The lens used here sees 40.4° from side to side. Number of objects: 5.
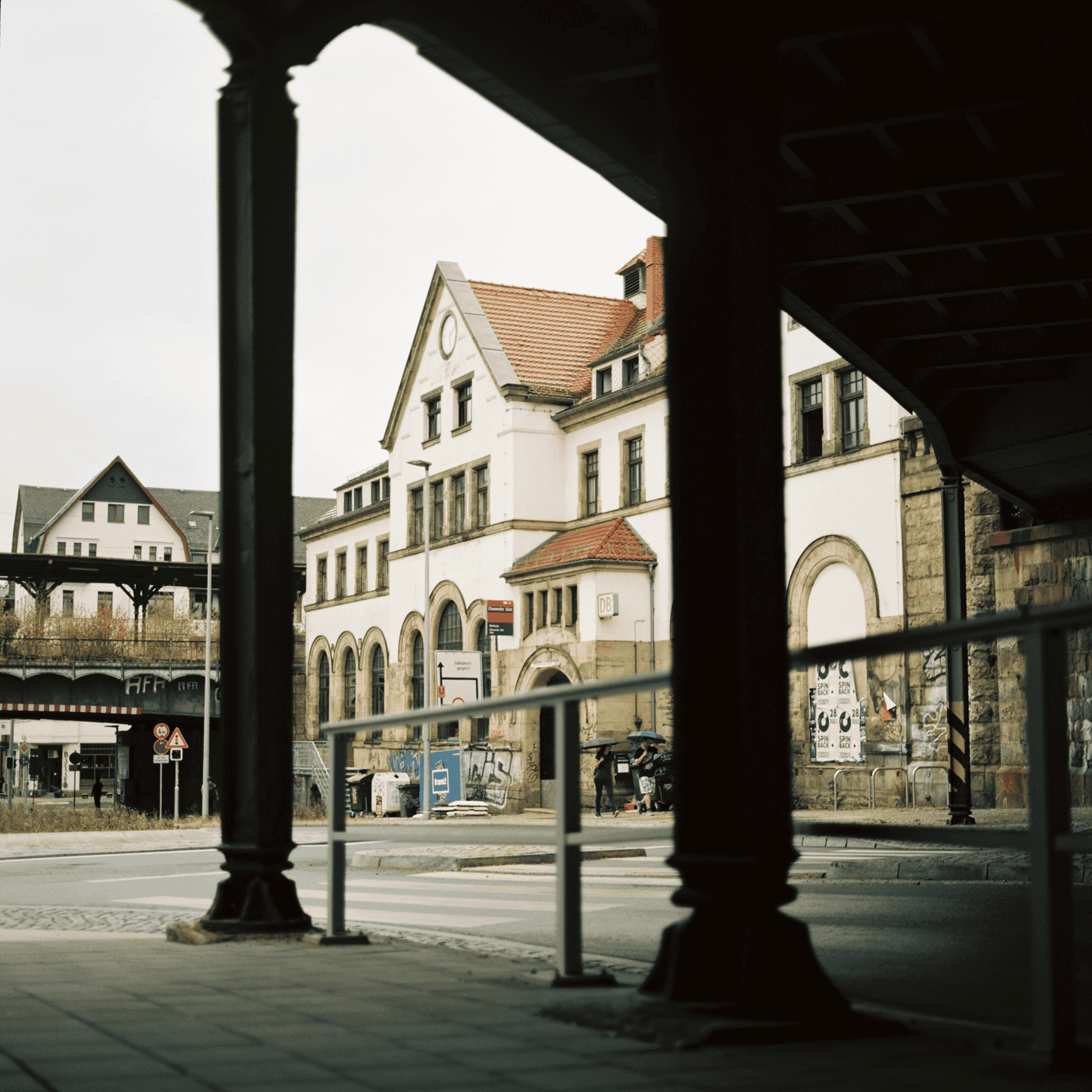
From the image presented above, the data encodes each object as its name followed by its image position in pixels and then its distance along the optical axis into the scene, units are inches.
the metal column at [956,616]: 617.3
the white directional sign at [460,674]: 1227.2
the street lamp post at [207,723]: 1704.0
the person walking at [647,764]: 1056.2
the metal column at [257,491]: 261.3
